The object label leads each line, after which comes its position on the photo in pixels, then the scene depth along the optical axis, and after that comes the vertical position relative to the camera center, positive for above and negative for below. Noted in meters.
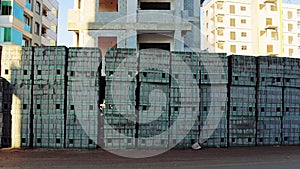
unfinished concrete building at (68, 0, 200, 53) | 16.78 +4.01
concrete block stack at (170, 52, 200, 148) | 7.37 -0.26
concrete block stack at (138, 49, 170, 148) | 7.24 -0.24
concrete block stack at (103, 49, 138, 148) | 7.11 -0.26
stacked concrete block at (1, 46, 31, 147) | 7.01 +0.01
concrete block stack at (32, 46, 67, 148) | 6.98 -0.17
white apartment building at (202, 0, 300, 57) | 40.59 +9.67
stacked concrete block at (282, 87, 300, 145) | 8.09 -0.87
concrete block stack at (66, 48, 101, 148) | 7.02 -0.21
